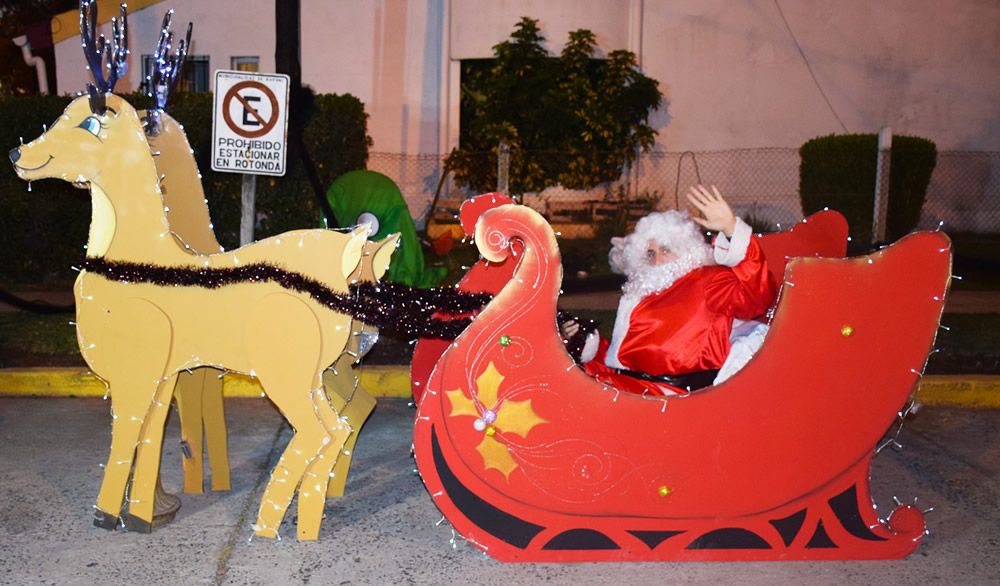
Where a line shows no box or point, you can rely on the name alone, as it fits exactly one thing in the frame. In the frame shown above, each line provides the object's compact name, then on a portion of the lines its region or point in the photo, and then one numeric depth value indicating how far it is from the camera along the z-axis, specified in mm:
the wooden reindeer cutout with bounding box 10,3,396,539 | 3945
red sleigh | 3719
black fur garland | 3939
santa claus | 4055
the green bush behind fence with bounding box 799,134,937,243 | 12008
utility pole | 8039
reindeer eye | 4004
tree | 12352
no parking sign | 5953
